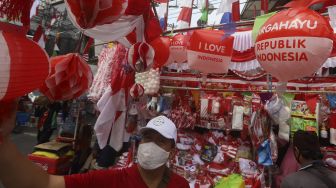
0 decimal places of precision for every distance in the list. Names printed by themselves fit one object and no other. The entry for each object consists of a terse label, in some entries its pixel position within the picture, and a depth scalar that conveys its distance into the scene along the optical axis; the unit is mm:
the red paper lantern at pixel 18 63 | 864
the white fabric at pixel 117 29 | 2336
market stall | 1802
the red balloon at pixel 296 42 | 1727
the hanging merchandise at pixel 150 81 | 3668
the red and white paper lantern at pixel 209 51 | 2789
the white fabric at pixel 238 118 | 3316
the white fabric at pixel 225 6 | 2564
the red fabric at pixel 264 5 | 2361
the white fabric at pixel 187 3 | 3626
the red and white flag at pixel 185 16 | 3656
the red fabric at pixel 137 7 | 1983
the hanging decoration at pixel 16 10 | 955
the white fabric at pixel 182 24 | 3646
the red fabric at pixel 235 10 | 2565
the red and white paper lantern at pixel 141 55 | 2449
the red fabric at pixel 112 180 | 1540
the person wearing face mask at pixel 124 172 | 1109
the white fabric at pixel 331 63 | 3449
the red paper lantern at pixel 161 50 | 3002
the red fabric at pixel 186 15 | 3663
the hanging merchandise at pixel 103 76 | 3910
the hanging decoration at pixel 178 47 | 3421
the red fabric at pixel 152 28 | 2486
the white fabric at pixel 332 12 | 2002
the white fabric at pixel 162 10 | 3491
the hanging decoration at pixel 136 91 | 3425
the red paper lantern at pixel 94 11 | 1460
